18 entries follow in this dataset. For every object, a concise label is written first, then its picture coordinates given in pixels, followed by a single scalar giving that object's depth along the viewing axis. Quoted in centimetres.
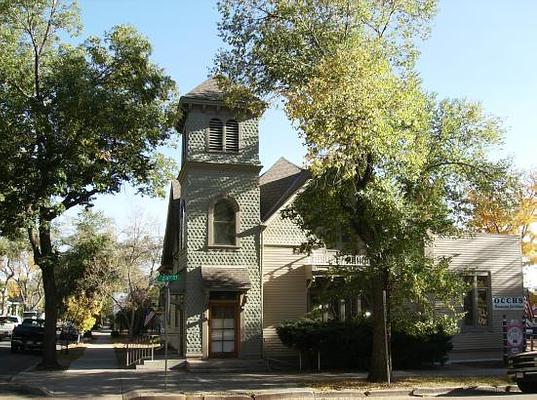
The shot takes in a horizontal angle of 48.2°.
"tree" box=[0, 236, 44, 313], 6619
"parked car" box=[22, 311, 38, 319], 5819
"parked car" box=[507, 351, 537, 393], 1575
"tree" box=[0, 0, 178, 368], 2067
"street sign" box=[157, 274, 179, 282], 1612
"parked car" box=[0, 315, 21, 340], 4669
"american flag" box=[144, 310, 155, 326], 2267
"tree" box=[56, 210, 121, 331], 4094
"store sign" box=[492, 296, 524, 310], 2423
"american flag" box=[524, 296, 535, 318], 2571
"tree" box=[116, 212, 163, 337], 4631
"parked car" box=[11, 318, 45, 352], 3222
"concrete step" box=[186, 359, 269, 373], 2209
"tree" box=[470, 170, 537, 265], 4667
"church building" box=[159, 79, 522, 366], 2355
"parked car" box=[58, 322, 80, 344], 4553
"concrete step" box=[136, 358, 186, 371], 2218
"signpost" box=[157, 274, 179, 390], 1614
